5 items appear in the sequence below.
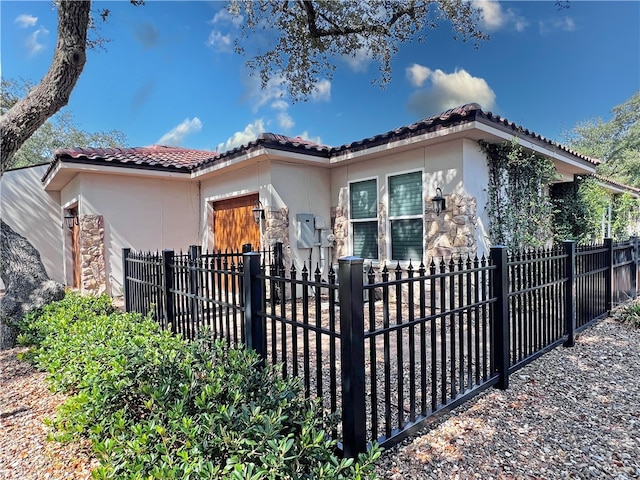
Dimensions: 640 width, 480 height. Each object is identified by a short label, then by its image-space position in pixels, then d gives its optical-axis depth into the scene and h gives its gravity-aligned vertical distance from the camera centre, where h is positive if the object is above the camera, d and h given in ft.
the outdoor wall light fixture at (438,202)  21.02 +1.84
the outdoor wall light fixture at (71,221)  30.71 +1.92
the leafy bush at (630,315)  17.91 -4.62
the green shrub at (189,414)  5.32 -3.23
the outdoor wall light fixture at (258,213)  25.44 +1.80
